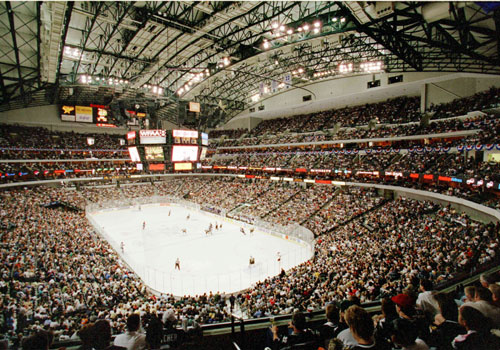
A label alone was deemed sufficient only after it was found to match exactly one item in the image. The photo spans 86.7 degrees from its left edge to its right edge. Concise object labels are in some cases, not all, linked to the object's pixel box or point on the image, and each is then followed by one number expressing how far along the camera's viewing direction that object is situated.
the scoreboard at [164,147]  23.08
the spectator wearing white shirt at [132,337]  3.11
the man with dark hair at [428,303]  3.59
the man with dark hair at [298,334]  2.89
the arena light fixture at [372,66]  25.52
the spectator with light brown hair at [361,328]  2.46
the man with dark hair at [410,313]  2.87
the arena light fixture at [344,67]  24.26
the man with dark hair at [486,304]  3.08
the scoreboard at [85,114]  46.91
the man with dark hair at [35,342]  2.36
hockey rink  17.88
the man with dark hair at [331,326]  3.24
